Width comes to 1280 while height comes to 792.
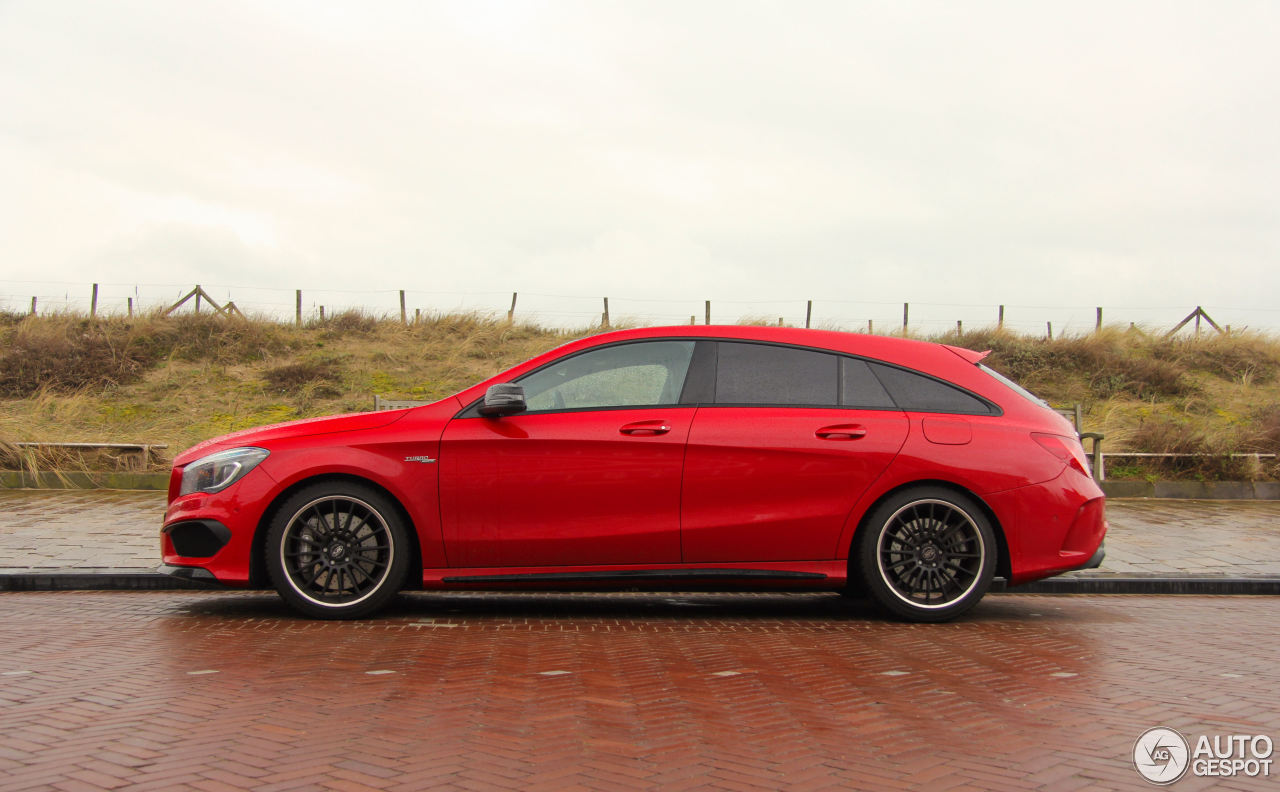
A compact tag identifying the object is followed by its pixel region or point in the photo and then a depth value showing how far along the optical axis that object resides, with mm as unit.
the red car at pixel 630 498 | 6000
